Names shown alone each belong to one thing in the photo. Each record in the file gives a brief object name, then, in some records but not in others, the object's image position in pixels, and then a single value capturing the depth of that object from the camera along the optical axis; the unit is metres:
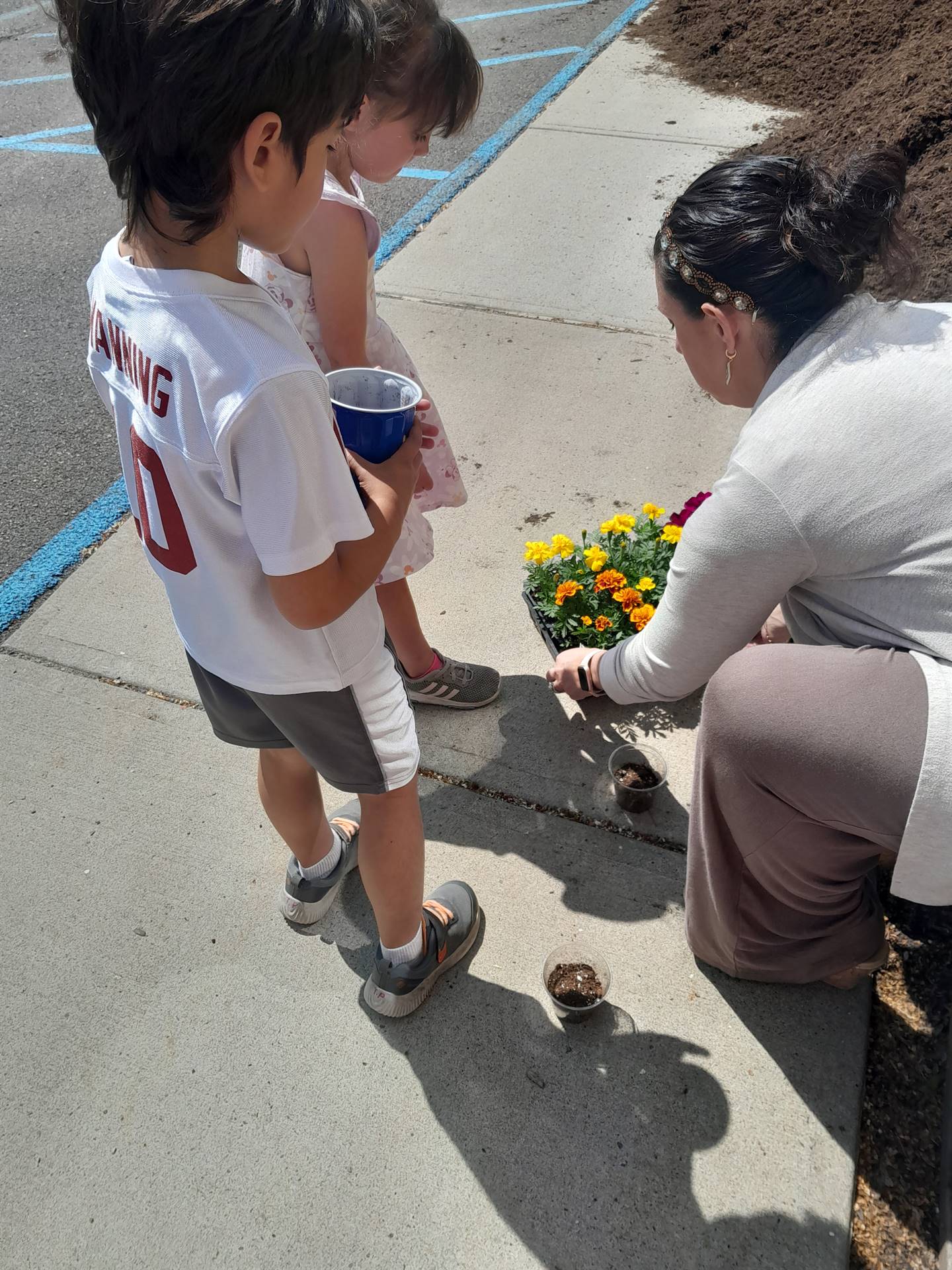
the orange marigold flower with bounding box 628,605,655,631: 2.60
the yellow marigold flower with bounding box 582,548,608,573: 2.67
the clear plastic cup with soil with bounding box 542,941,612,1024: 2.00
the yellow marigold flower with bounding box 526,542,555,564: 2.72
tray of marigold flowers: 2.64
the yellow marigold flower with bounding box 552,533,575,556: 2.73
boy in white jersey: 1.12
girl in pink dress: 1.90
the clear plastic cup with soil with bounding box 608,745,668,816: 2.40
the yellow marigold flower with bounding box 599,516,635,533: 2.76
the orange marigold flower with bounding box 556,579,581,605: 2.63
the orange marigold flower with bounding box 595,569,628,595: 2.63
